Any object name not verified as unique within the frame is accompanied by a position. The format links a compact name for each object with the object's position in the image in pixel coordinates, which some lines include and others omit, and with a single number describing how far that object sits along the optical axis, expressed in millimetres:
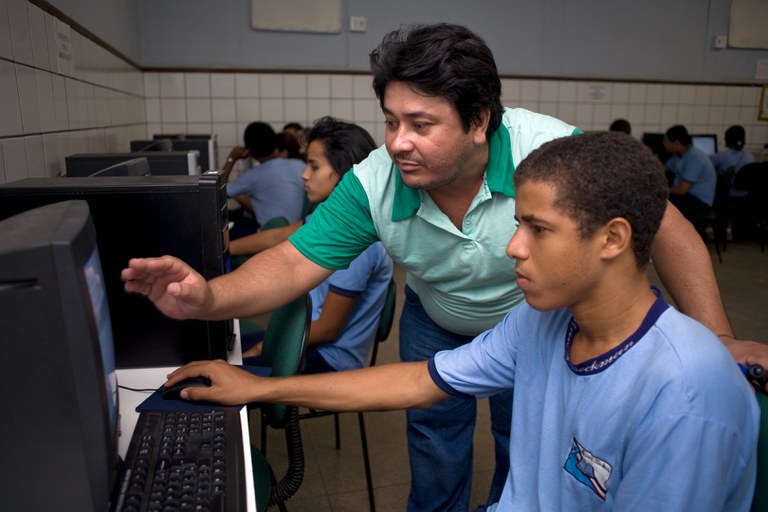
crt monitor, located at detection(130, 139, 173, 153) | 2870
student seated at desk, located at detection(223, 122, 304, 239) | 3750
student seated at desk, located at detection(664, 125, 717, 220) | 5402
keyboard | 768
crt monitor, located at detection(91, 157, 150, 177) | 1521
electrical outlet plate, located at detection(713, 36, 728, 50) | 6031
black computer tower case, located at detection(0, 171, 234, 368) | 1220
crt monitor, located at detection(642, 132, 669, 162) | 5918
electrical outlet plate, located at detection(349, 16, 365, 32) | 5102
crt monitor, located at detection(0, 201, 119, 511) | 634
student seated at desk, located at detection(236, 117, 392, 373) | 1850
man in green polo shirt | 1212
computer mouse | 1094
